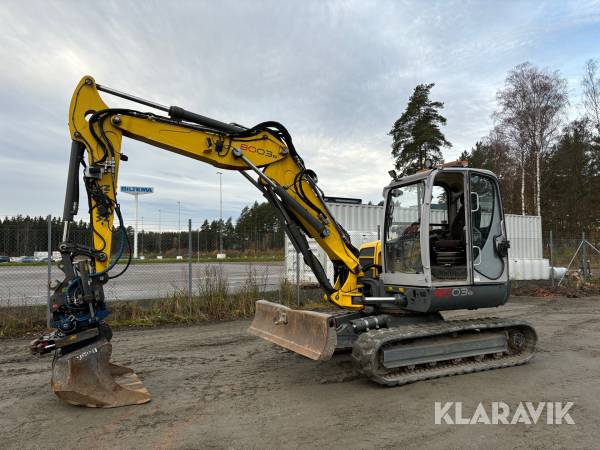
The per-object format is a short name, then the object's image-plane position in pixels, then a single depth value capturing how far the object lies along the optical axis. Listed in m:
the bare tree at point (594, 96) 27.81
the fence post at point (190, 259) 10.15
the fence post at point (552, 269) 15.17
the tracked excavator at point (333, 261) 4.69
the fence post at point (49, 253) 8.70
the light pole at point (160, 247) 12.82
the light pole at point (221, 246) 12.13
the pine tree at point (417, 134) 31.81
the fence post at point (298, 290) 11.07
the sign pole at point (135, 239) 11.47
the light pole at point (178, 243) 11.48
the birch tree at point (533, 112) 27.36
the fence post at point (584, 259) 16.25
